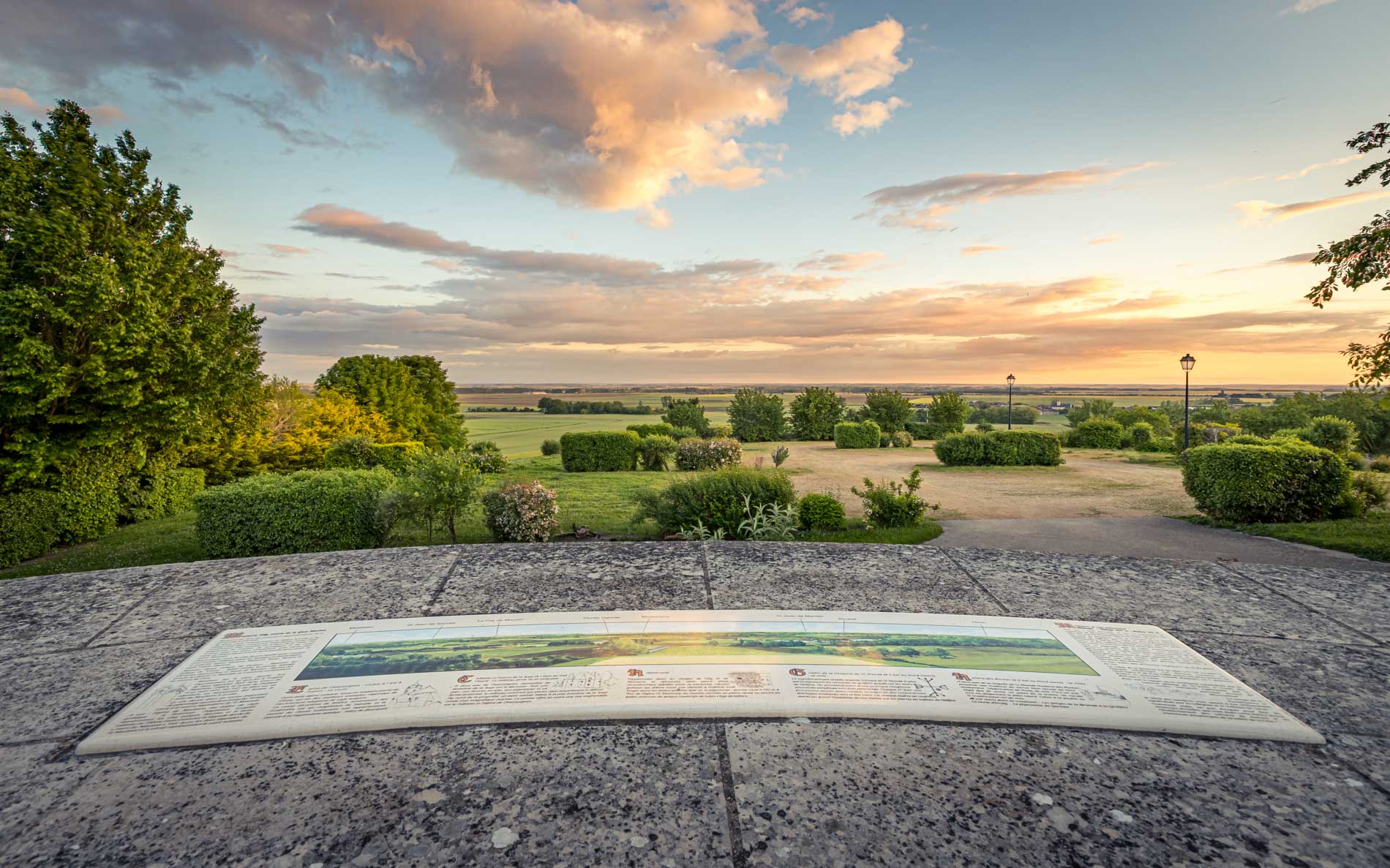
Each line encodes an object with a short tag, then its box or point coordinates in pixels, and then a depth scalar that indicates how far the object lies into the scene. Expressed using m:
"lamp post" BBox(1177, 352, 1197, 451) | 20.62
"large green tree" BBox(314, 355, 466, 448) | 23.19
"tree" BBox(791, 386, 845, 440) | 36.34
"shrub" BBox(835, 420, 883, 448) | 27.92
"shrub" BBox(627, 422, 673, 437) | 23.23
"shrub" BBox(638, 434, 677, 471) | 19.45
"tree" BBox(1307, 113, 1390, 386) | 6.96
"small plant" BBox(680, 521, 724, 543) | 7.30
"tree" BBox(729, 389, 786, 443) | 36.59
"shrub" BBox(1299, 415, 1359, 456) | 19.12
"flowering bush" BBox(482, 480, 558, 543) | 7.45
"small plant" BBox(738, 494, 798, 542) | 7.49
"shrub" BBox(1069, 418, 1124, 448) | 26.89
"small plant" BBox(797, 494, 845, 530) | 8.04
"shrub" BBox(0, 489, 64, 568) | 7.88
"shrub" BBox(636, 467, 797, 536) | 7.93
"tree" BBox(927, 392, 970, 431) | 34.28
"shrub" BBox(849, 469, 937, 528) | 8.66
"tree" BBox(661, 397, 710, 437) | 31.64
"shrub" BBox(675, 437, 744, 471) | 17.38
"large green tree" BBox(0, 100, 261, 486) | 8.21
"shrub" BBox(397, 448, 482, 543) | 7.26
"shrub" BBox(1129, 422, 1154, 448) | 25.69
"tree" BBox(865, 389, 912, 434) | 33.72
